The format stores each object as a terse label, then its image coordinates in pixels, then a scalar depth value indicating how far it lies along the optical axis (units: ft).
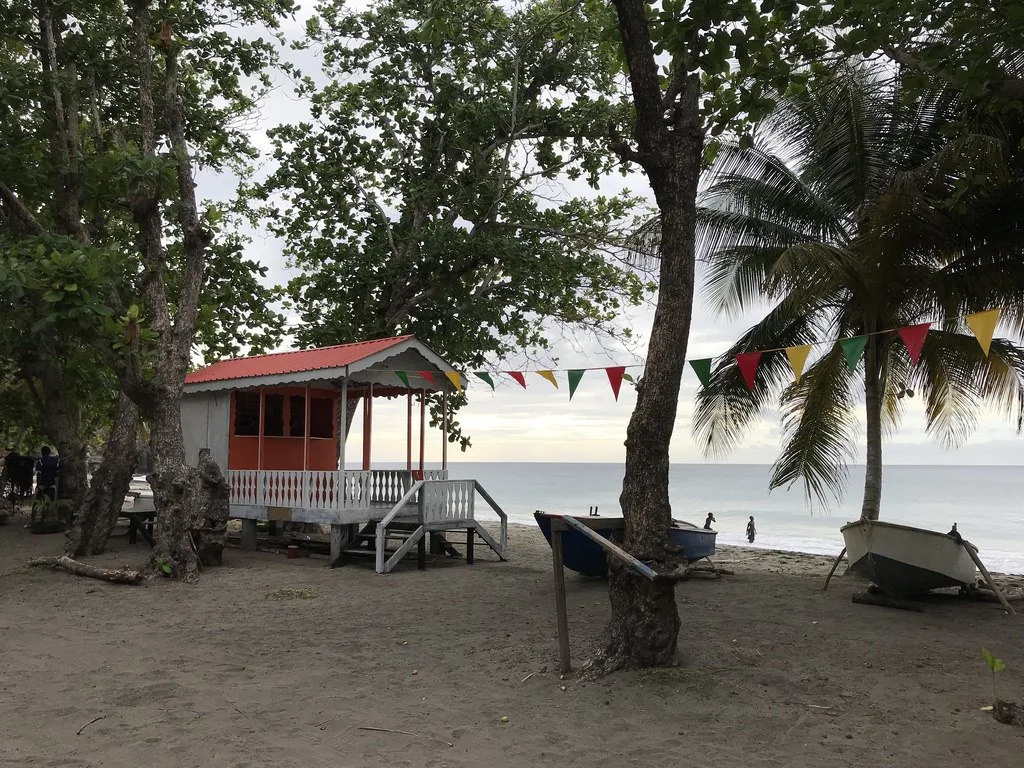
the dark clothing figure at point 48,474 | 68.59
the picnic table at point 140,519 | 52.37
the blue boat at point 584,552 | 39.11
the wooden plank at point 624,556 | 21.63
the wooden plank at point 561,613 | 23.43
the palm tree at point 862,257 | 38.10
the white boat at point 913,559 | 33.73
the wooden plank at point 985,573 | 31.81
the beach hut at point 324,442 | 46.01
